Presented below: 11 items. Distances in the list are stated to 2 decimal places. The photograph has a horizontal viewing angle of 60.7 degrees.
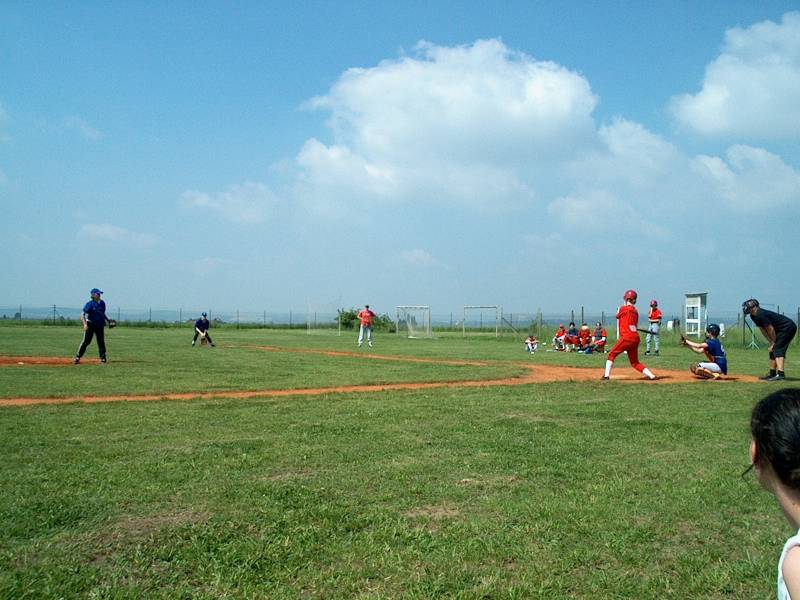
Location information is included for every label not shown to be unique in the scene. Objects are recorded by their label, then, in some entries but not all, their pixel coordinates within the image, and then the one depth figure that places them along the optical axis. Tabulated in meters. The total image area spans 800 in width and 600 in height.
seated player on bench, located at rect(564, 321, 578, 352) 30.02
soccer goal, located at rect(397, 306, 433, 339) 50.50
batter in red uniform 14.23
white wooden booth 32.50
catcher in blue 14.87
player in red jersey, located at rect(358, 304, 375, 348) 33.28
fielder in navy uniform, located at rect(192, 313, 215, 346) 29.72
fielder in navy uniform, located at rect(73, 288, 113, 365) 18.02
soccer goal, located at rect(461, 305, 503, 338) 53.31
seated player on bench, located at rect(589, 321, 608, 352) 28.12
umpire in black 14.21
